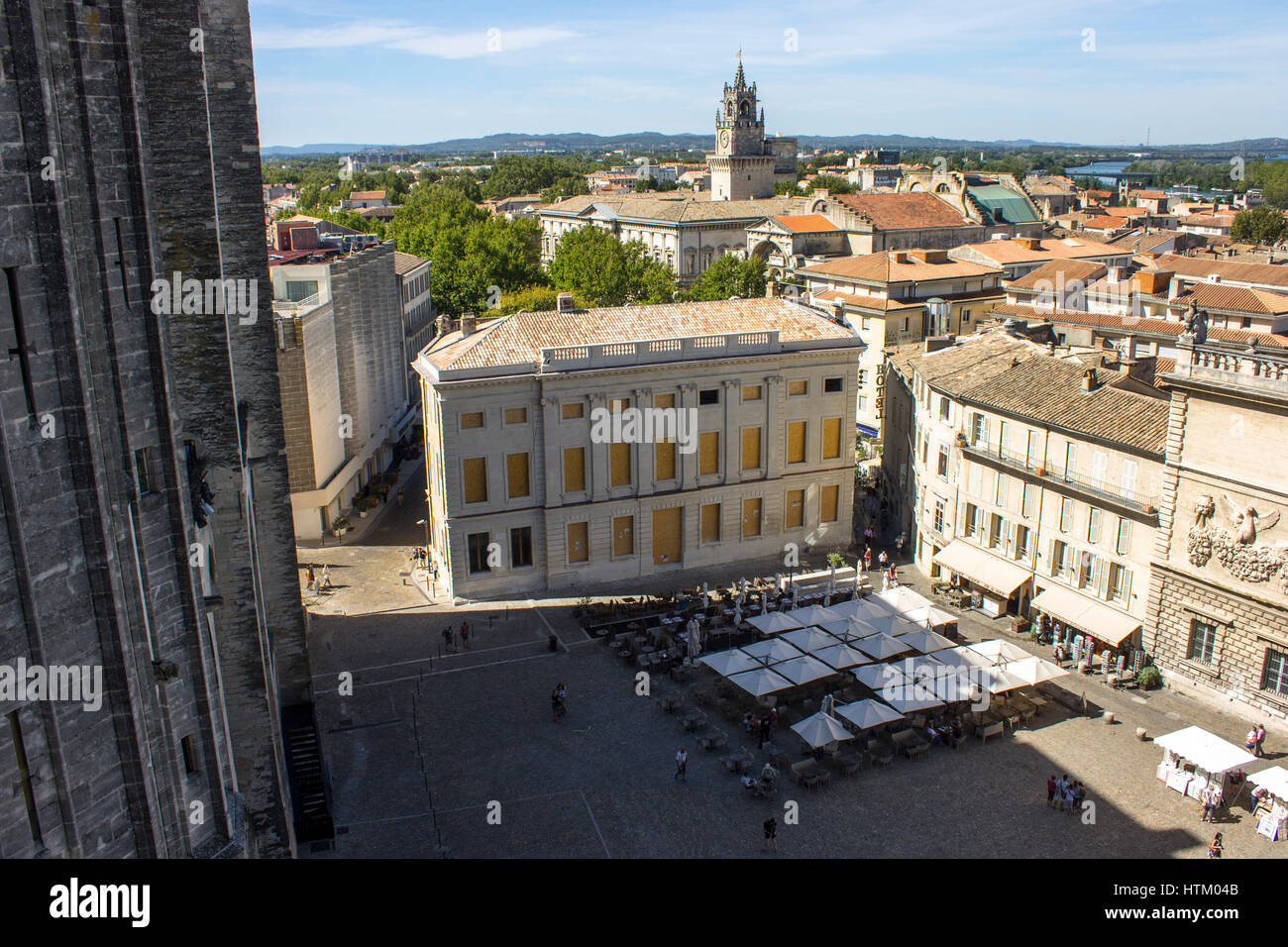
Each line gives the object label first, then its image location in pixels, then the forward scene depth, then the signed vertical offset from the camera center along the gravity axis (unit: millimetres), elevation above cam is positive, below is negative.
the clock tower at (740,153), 174250 +9258
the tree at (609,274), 95750 -6330
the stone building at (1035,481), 39906 -11703
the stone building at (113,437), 13555 -3375
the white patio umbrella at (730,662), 37406 -16489
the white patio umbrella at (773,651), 38219 -16478
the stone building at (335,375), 50000 -8959
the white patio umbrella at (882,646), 38375 -16437
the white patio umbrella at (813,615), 41344 -16326
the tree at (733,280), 96125 -6886
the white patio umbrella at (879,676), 36406 -16570
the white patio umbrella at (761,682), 35812 -16512
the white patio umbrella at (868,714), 34188 -16813
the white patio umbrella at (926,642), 38875 -16370
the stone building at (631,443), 45375 -10824
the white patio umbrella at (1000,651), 37875 -16400
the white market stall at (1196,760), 30297 -16311
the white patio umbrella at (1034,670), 36094 -16298
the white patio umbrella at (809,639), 39125 -16375
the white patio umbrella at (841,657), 38031 -16567
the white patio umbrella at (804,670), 36969 -16605
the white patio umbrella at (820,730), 33125 -16821
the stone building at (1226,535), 34094 -11393
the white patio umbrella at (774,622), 41031 -16487
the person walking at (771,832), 29014 -17381
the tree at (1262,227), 141750 -3855
